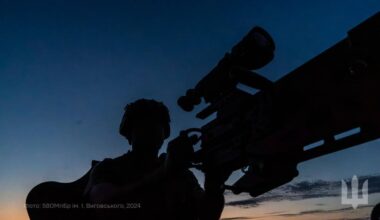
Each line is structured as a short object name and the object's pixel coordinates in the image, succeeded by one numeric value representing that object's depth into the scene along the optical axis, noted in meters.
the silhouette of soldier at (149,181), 0.71
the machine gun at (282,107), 0.41
